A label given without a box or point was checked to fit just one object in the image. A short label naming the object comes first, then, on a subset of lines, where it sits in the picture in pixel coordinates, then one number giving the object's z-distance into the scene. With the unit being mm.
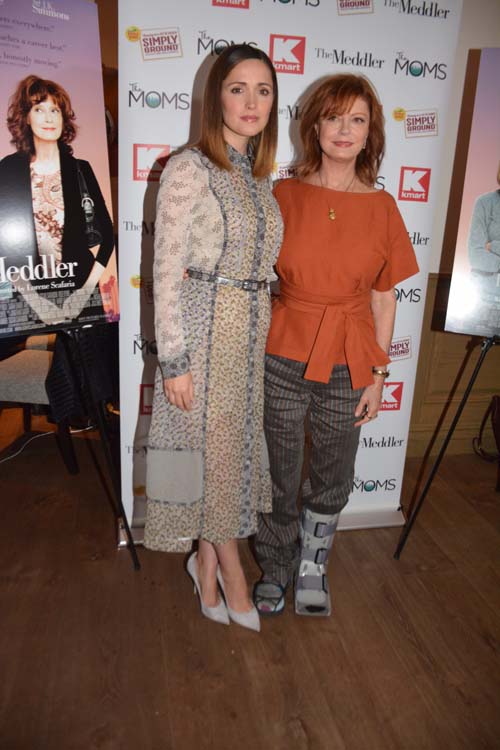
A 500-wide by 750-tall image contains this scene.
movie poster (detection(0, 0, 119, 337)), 1536
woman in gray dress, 1393
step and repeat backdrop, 1804
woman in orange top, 1561
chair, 2525
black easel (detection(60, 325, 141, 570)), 1848
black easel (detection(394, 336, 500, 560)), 2002
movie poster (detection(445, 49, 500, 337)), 1896
